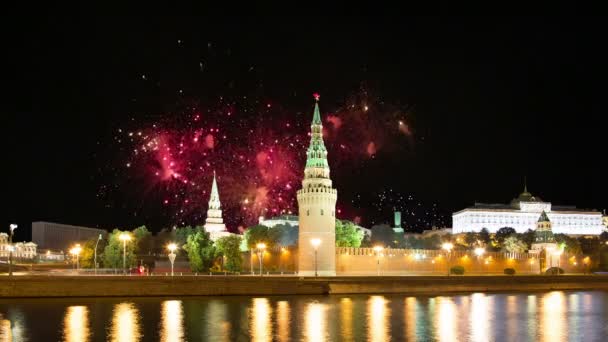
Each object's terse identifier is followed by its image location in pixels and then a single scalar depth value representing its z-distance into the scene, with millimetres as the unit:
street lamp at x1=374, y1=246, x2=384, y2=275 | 67838
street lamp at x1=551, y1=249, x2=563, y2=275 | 90438
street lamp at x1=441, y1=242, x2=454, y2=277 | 79531
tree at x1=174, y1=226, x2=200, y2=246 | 94562
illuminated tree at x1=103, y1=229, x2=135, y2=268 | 73144
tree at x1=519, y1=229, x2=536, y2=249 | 108706
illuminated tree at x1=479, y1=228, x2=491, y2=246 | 125056
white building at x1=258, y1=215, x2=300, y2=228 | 146875
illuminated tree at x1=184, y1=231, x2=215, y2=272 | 71188
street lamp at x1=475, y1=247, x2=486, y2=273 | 82438
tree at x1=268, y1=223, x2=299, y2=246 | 95725
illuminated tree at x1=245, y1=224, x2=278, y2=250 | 82250
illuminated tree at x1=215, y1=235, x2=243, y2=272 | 70375
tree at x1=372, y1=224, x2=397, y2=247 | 114062
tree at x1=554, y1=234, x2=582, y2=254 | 100212
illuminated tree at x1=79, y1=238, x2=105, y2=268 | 78375
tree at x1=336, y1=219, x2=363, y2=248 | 84062
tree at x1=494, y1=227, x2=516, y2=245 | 121912
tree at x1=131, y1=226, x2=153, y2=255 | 89188
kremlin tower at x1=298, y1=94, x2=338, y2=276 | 65250
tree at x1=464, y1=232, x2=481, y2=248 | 121738
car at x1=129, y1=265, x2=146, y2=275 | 58606
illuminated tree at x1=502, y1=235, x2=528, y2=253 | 100775
